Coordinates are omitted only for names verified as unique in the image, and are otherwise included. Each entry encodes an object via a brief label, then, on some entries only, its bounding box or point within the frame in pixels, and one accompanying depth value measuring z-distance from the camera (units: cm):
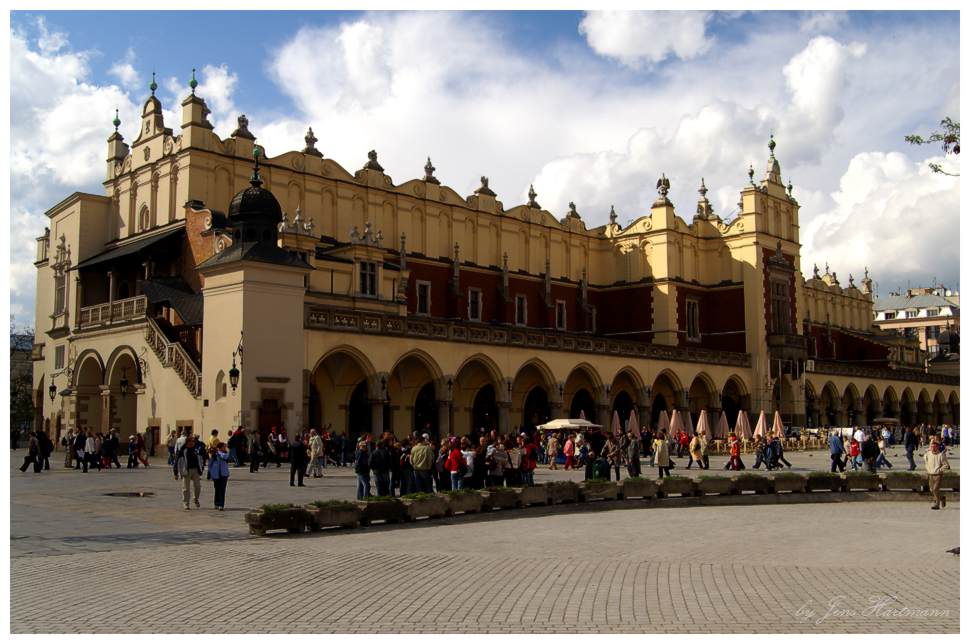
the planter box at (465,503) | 1981
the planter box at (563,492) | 2212
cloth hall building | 3438
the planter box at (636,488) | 2344
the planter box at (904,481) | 2647
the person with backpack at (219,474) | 1981
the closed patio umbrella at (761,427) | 4616
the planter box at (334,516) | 1736
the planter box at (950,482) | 2686
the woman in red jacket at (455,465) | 2259
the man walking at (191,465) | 1956
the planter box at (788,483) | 2586
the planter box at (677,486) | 2403
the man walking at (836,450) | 3189
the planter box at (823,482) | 2620
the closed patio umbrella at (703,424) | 4106
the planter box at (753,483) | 2533
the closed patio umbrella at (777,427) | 4603
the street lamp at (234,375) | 3194
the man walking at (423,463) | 2184
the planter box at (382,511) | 1812
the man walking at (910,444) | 3551
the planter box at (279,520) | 1656
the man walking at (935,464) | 2206
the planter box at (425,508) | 1889
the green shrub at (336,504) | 1764
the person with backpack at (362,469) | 2061
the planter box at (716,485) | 2476
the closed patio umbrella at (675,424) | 4412
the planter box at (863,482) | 2647
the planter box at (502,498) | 2059
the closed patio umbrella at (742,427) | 4547
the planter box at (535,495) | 2145
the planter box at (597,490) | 2284
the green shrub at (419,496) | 1910
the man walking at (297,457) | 2450
